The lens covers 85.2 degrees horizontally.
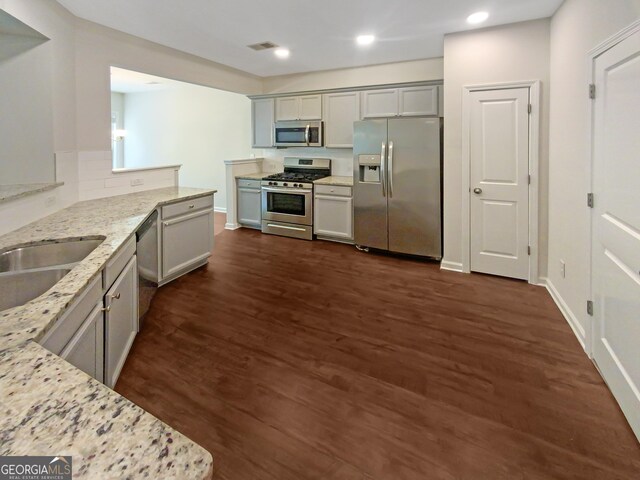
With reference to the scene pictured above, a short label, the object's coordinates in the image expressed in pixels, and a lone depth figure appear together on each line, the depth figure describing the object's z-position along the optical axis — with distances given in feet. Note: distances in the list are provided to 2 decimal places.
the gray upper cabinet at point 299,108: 18.29
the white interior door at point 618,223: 5.73
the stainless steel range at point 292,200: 17.93
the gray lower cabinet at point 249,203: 19.49
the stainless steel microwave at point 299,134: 18.31
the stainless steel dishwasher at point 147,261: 8.63
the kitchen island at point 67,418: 1.89
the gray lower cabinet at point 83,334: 4.07
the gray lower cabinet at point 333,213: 16.87
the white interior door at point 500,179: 11.66
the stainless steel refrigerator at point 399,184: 13.89
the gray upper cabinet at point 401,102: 15.29
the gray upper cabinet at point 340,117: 17.28
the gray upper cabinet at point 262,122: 19.89
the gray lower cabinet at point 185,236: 11.37
